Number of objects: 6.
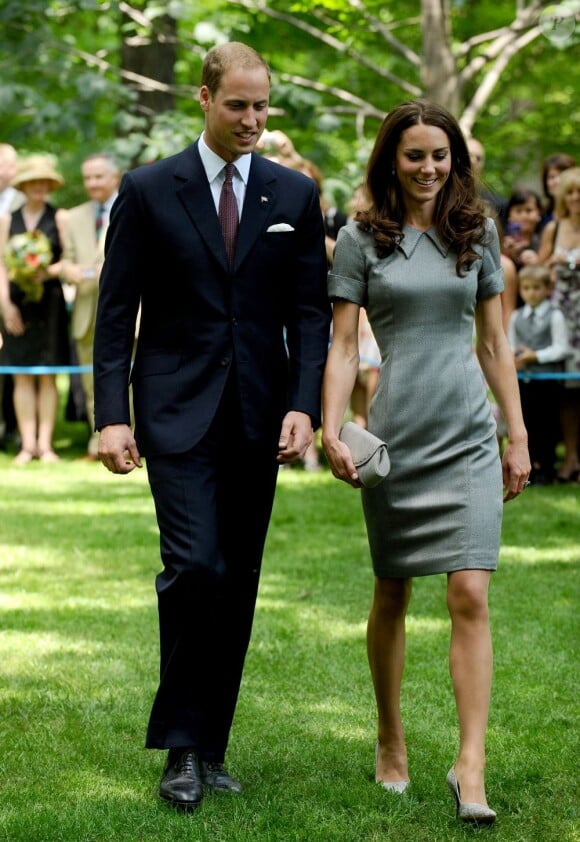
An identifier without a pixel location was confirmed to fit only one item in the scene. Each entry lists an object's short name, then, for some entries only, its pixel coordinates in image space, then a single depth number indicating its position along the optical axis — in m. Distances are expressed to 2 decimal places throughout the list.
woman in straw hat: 13.69
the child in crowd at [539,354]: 11.78
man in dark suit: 5.00
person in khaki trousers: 13.20
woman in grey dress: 5.01
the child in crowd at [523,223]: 12.48
